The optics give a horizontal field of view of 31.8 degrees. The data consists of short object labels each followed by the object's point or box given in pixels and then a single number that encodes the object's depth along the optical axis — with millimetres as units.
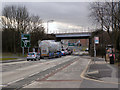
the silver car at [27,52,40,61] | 40938
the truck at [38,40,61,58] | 49781
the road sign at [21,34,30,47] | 51788
